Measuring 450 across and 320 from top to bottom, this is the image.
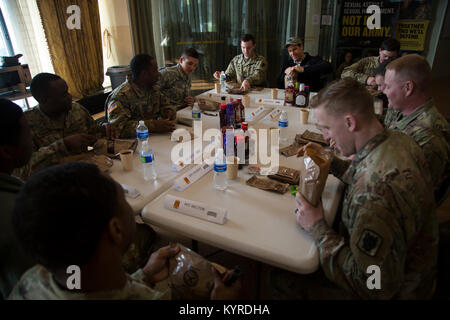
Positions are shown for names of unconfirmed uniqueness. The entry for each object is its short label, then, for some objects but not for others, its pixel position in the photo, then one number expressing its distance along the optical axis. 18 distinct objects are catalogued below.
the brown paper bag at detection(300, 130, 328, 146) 2.09
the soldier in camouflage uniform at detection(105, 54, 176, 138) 2.30
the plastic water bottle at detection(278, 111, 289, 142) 2.33
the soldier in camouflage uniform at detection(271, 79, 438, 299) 0.98
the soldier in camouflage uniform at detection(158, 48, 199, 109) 3.24
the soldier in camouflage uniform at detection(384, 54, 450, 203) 1.54
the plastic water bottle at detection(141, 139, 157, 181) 1.61
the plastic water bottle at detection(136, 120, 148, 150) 2.09
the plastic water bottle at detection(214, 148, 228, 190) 1.53
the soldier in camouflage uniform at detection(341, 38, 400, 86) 3.51
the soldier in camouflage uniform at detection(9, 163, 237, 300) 0.71
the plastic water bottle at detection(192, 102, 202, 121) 2.58
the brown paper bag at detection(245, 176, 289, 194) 1.52
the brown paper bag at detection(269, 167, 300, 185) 1.58
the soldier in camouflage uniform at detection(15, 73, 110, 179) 1.75
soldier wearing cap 3.92
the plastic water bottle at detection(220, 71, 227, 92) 3.71
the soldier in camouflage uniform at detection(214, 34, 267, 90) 3.88
